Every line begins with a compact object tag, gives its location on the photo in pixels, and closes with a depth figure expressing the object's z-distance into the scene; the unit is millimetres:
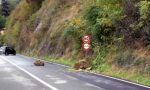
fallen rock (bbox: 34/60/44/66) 31141
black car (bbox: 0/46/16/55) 61103
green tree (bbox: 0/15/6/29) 141325
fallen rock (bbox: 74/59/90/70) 25812
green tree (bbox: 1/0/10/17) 142750
